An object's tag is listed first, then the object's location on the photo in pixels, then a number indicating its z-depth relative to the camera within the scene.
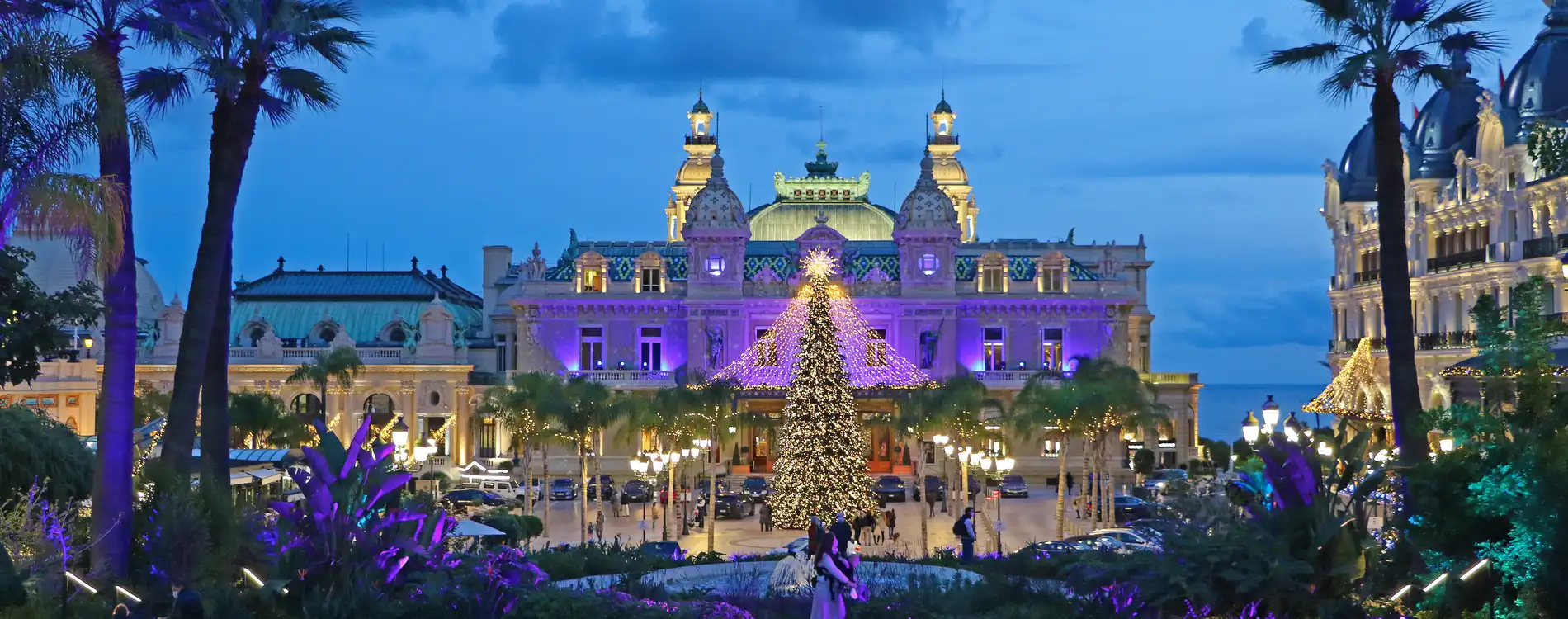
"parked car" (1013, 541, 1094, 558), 33.28
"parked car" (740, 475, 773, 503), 67.04
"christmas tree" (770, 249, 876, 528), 48.44
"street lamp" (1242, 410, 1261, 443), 36.09
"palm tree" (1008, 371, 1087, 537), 57.41
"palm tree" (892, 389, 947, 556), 60.75
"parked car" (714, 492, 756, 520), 62.19
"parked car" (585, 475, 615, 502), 73.75
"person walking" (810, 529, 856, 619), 23.95
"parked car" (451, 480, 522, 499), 70.75
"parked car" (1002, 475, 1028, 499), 71.88
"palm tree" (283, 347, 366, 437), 76.19
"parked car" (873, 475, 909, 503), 69.38
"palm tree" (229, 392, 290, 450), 69.69
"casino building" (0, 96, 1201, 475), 83.12
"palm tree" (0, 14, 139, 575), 21.94
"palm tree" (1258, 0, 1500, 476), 32.16
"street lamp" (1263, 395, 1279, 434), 37.16
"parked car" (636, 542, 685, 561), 36.96
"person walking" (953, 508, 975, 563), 38.30
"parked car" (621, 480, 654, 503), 68.75
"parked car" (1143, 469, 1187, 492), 65.48
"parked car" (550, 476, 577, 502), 73.69
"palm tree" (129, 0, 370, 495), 28.84
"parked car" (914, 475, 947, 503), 68.75
